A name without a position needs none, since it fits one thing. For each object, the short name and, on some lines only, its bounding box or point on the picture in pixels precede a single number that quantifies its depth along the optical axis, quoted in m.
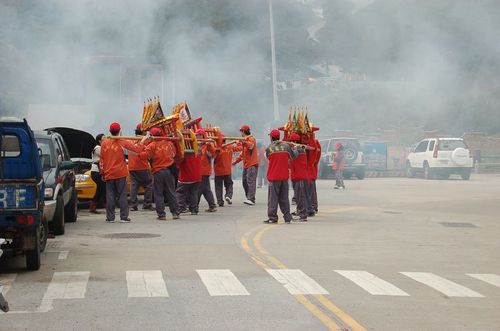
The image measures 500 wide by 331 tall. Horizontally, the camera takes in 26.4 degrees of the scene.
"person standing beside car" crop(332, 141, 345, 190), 32.06
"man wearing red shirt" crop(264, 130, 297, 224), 18.27
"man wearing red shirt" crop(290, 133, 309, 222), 19.06
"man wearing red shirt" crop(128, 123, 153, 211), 20.92
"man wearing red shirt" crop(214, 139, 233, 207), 23.65
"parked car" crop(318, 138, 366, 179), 41.16
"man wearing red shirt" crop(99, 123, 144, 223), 18.47
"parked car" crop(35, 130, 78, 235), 15.43
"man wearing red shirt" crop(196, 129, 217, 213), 21.59
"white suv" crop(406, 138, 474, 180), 41.31
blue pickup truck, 11.30
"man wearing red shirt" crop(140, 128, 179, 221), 19.06
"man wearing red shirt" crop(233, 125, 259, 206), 24.02
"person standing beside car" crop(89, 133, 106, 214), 21.02
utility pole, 42.31
